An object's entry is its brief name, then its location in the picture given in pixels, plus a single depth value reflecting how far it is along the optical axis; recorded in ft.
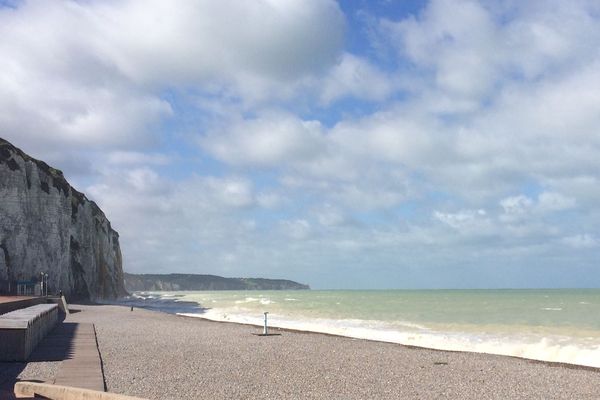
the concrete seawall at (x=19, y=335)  44.37
